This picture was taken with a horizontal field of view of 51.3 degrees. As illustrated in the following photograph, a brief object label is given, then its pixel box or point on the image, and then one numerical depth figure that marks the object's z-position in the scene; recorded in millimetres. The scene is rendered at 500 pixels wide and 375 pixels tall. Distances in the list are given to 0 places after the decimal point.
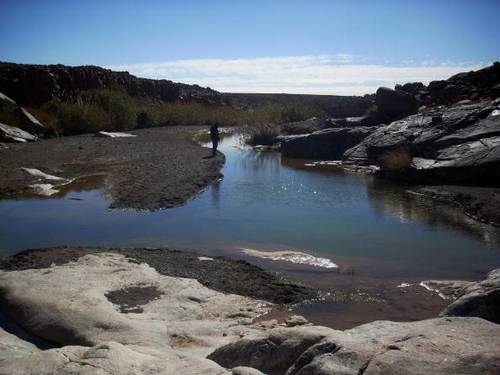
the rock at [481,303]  5773
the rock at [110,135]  32438
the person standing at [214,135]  25545
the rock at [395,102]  30656
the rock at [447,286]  8802
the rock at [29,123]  31198
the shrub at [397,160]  20656
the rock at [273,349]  4793
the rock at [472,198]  14227
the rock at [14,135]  27203
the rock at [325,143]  27766
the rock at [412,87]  39269
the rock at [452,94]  29206
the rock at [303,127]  33375
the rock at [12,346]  5410
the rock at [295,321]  7191
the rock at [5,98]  32031
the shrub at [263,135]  33656
